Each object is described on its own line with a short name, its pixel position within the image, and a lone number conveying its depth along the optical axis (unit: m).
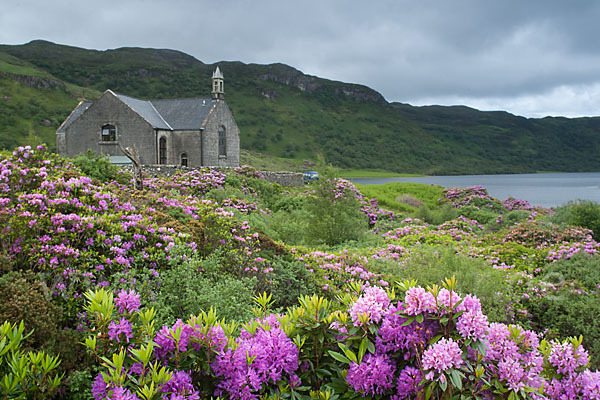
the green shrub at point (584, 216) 13.12
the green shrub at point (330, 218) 13.30
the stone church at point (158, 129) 34.41
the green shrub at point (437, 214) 20.64
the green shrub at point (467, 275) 6.36
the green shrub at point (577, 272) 7.32
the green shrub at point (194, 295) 3.77
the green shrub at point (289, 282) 6.08
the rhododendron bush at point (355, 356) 2.03
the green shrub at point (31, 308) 2.84
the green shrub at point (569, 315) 5.91
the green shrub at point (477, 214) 19.80
